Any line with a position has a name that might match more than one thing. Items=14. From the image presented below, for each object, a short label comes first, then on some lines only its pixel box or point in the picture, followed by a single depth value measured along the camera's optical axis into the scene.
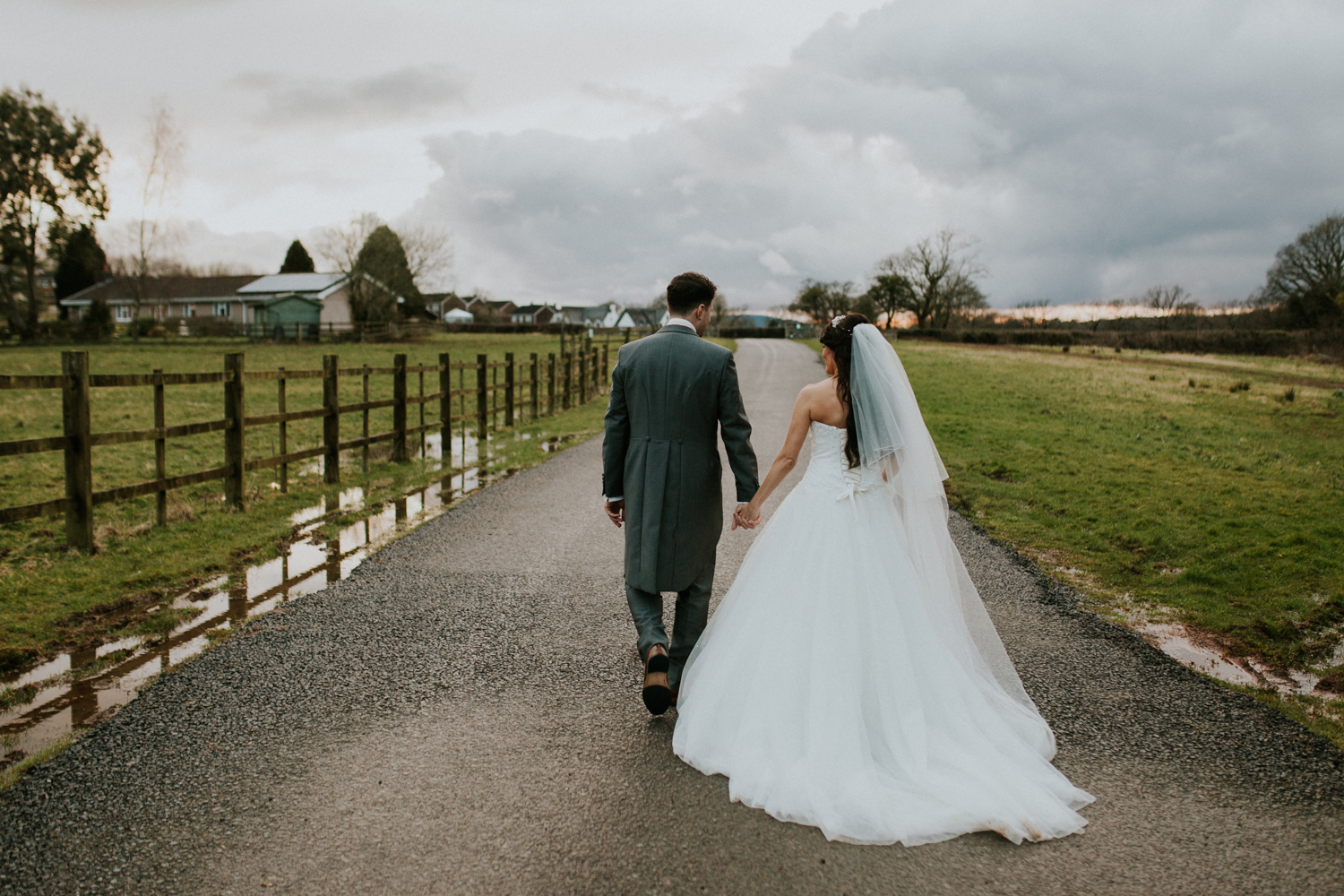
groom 3.75
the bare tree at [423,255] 53.12
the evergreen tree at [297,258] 74.62
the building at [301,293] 58.94
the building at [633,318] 125.03
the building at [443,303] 96.95
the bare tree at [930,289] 69.44
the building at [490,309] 107.31
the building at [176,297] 65.06
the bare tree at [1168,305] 60.69
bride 2.96
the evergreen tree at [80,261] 47.34
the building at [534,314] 121.25
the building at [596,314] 134.38
